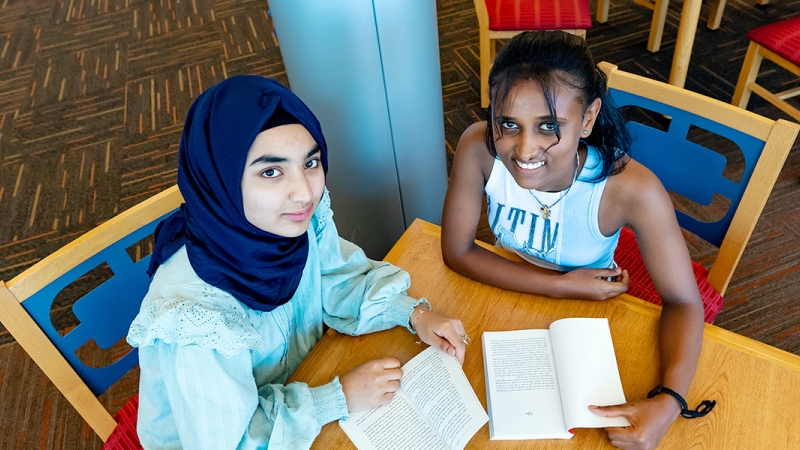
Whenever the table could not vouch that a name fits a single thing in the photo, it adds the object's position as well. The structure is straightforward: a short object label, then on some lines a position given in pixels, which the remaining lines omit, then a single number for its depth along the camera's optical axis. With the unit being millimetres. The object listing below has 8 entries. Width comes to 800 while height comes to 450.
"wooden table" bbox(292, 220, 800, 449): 872
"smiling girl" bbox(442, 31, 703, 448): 976
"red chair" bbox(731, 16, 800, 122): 2193
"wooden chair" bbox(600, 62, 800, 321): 1171
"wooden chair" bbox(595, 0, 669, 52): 2861
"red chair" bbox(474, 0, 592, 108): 2357
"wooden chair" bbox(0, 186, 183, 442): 1015
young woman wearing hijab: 874
